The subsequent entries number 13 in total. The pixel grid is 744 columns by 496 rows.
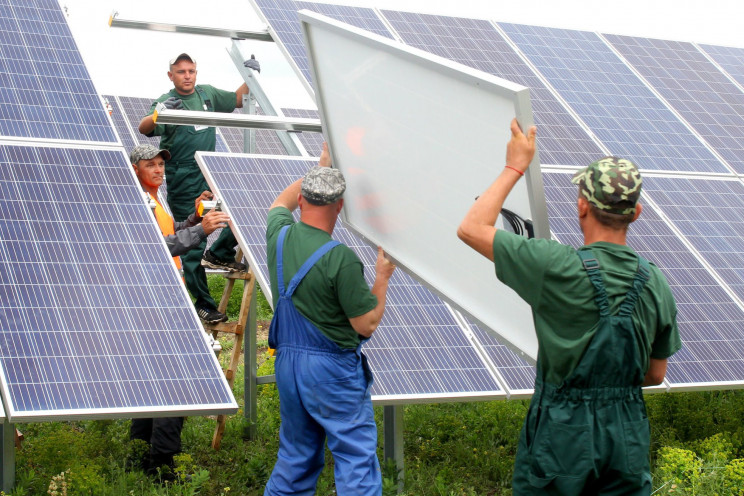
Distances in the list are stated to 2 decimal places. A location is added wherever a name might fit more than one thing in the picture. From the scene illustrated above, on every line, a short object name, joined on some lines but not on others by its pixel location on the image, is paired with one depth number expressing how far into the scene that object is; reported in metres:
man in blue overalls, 9.77
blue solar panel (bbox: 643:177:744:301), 15.60
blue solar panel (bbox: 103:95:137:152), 23.85
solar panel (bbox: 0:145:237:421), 10.48
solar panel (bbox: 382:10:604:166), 17.19
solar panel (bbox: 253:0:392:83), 17.53
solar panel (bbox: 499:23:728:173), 18.17
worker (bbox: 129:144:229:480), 13.86
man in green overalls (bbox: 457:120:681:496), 7.43
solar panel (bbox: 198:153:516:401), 11.90
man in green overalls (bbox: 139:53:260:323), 16.48
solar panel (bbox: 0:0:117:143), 13.84
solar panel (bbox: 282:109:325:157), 23.47
